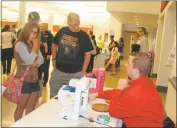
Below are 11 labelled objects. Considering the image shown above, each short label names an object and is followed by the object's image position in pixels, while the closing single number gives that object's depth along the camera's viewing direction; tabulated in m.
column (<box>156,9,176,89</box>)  6.16
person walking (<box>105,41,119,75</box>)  8.91
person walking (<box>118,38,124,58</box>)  11.62
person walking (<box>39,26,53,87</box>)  5.06
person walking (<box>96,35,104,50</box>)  10.67
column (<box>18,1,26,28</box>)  8.54
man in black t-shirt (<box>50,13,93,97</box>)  2.85
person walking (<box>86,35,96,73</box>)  7.66
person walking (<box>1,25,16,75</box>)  6.31
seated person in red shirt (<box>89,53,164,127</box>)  1.66
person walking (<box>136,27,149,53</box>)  5.59
